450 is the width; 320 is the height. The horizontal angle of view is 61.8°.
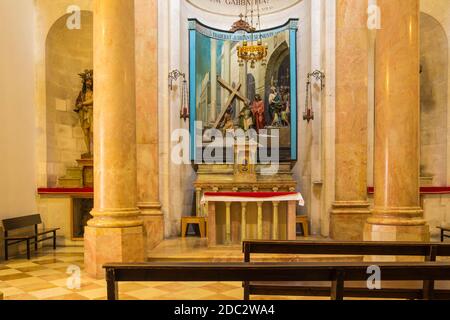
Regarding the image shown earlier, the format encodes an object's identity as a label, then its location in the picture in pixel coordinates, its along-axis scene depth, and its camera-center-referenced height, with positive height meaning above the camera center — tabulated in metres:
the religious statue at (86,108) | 9.02 +1.17
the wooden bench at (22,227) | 6.70 -1.41
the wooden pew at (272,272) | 2.59 -0.81
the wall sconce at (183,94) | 8.45 +1.49
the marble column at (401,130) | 5.14 +0.34
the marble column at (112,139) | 5.48 +0.25
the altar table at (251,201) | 6.68 -0.94
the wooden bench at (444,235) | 7.45 -1.71
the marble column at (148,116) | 7.85 +0.83
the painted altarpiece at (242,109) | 8.88 +1.26
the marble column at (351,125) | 7.88 +0.63
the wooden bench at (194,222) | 8.34 -1.51
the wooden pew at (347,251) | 3.28 -0.96
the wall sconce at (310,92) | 8.48 +1.50
